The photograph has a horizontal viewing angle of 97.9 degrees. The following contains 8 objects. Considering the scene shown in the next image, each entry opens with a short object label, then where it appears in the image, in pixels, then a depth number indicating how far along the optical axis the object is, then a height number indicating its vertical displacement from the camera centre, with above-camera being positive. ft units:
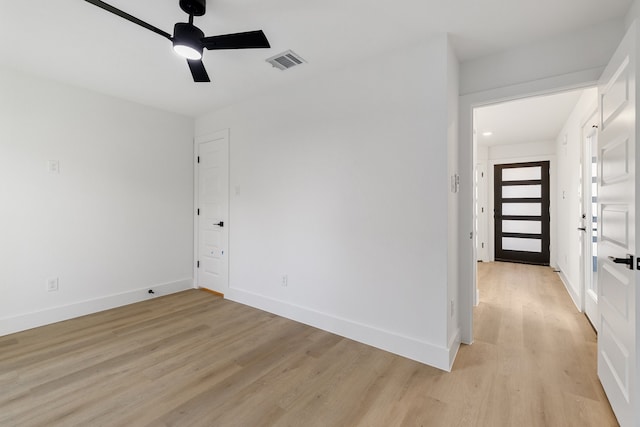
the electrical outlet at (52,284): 9.81 -2.47
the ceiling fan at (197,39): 5.65 +3.68
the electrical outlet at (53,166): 9.80 +1.73
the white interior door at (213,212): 12.57 +0.16
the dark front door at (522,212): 19.26 +0.30
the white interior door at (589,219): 9.87 -0.09
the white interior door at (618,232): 4.74 -0.29
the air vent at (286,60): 8.09 +4.70
